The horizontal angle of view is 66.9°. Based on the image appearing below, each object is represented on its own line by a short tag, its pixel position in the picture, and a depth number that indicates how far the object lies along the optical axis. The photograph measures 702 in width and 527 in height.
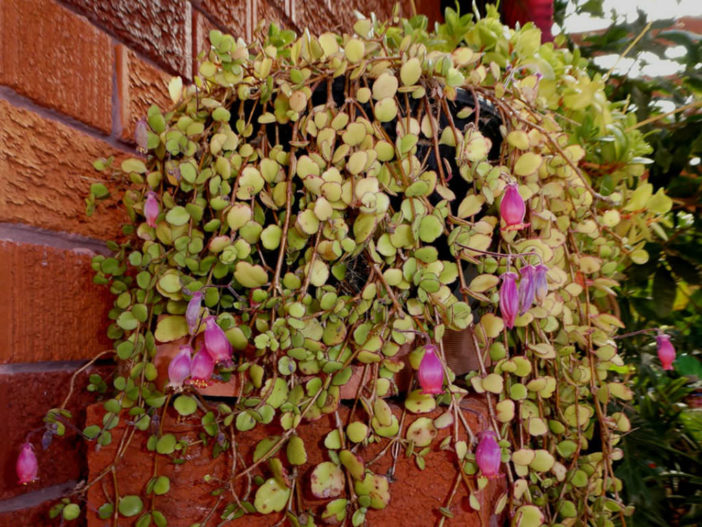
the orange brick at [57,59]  0.58
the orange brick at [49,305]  0.57
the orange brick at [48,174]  0.58
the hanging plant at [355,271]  0.49
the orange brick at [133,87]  0.74
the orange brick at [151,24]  0.71
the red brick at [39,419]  0.57
